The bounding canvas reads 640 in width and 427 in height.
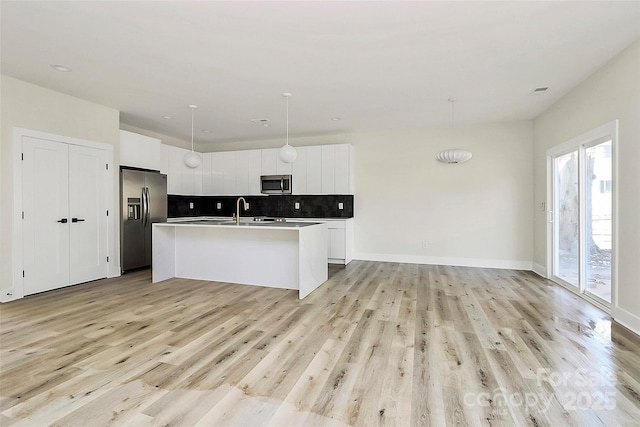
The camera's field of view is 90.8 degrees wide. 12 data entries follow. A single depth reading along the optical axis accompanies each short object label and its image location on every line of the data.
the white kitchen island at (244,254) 4.23
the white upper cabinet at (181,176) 6.62
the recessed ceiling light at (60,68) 3.44
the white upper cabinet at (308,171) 6.55
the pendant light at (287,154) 4.16
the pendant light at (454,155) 5.17
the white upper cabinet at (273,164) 6.81
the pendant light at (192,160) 4.69
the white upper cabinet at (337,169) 6.38
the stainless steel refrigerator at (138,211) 5.22
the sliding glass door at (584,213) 3.62
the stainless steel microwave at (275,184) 6.82
